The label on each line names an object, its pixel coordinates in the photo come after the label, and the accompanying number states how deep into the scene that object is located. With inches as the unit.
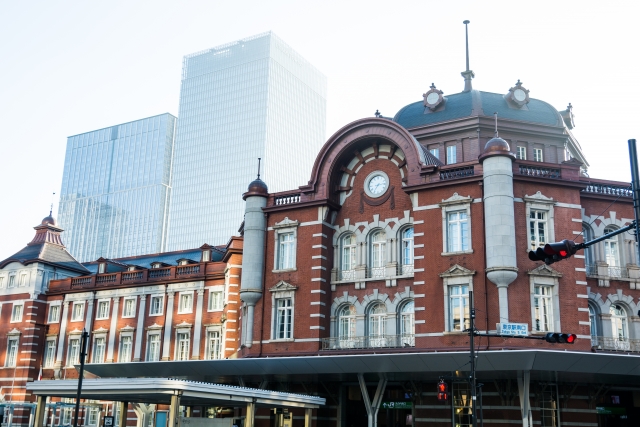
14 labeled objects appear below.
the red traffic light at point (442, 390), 1116.5
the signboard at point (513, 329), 1195.1
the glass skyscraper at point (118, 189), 6663.4
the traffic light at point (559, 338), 871.8
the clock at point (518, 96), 1817.2
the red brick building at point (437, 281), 1323.8
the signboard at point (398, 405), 1467.8
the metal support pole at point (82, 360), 1125.7
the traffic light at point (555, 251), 590.2
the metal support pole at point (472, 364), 1038.7
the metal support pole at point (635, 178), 605.3
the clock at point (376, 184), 1575.2
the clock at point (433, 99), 1850.4
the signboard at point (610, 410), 1435.8
